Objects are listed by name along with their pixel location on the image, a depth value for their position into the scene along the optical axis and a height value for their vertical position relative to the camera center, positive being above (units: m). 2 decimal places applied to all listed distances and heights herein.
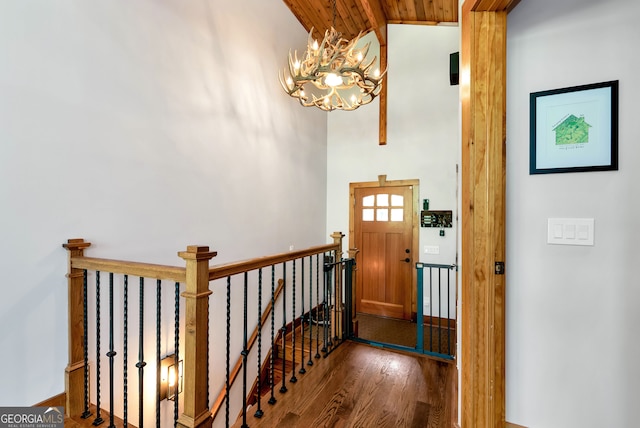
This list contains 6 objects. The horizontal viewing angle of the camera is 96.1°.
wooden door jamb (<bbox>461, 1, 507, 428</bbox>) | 1.35 +0.01
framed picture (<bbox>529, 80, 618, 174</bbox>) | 1.26 +0.40
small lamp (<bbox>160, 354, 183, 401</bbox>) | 2.43 -1.40
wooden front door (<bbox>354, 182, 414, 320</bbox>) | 4.59 -0.58
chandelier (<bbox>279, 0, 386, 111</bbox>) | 2.38 +1.23
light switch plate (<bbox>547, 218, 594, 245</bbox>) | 1.29 -0.07
